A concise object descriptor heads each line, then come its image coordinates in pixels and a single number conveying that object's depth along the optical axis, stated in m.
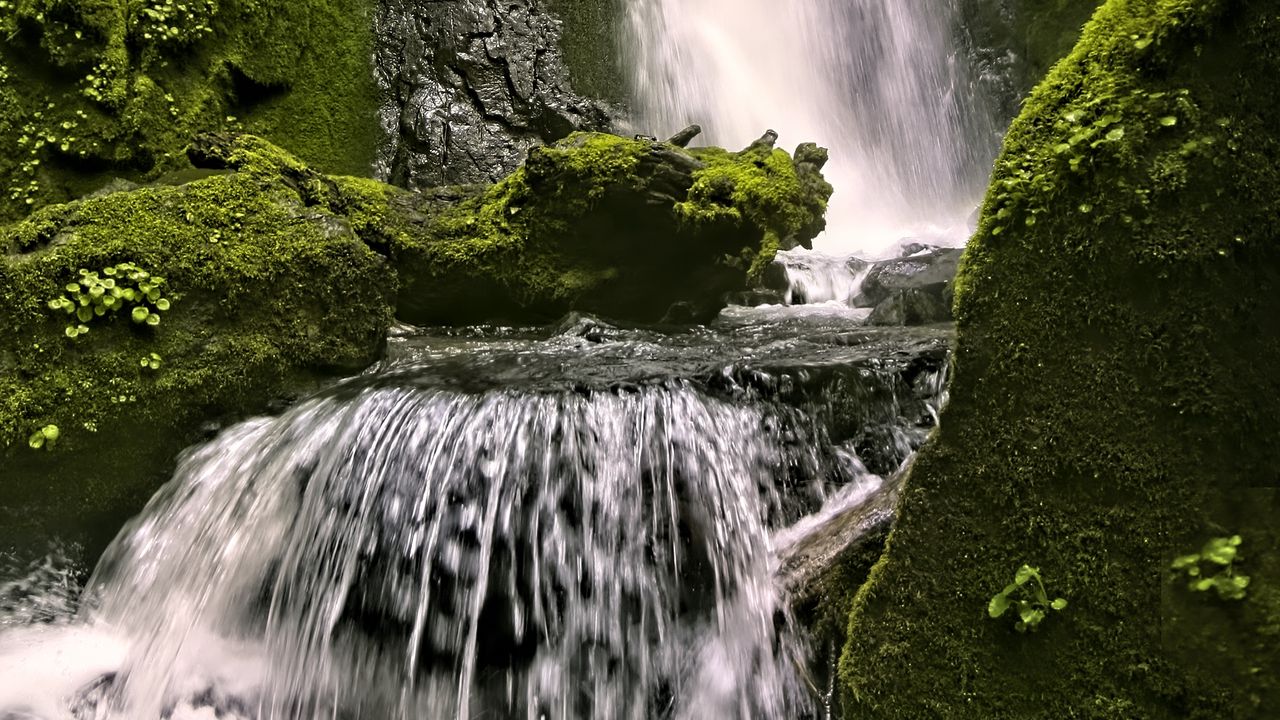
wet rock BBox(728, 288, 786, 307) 8.41
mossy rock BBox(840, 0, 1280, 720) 1.81
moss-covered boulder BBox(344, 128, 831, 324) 5.50
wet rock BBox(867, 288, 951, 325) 6.53
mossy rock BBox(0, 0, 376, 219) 5.05
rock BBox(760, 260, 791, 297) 8.70
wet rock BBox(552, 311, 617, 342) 5.41
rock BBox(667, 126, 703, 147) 6.26
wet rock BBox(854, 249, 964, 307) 7.57
